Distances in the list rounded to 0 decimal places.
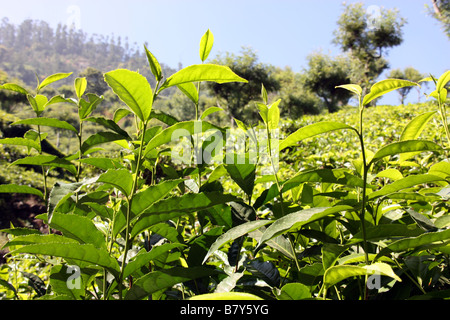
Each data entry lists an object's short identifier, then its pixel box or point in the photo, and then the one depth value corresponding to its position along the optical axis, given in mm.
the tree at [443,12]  15820
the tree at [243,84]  29531
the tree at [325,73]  30250
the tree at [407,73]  42188
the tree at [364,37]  25906
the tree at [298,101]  33812
